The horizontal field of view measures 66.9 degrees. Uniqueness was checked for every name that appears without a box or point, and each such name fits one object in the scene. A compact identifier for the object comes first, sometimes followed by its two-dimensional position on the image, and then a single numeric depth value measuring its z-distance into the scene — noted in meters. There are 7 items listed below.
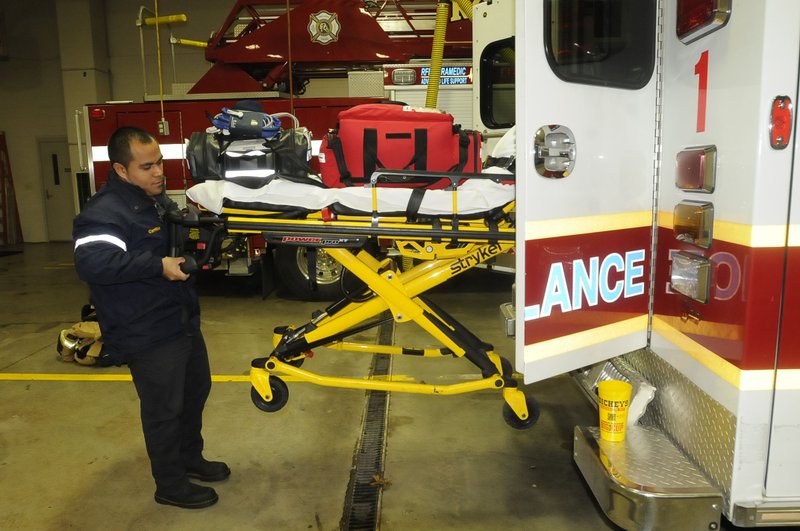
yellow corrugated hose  5.96
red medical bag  2.84
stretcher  2.72
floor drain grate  2.66
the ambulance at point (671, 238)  1.69
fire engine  6.45
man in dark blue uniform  2.46
